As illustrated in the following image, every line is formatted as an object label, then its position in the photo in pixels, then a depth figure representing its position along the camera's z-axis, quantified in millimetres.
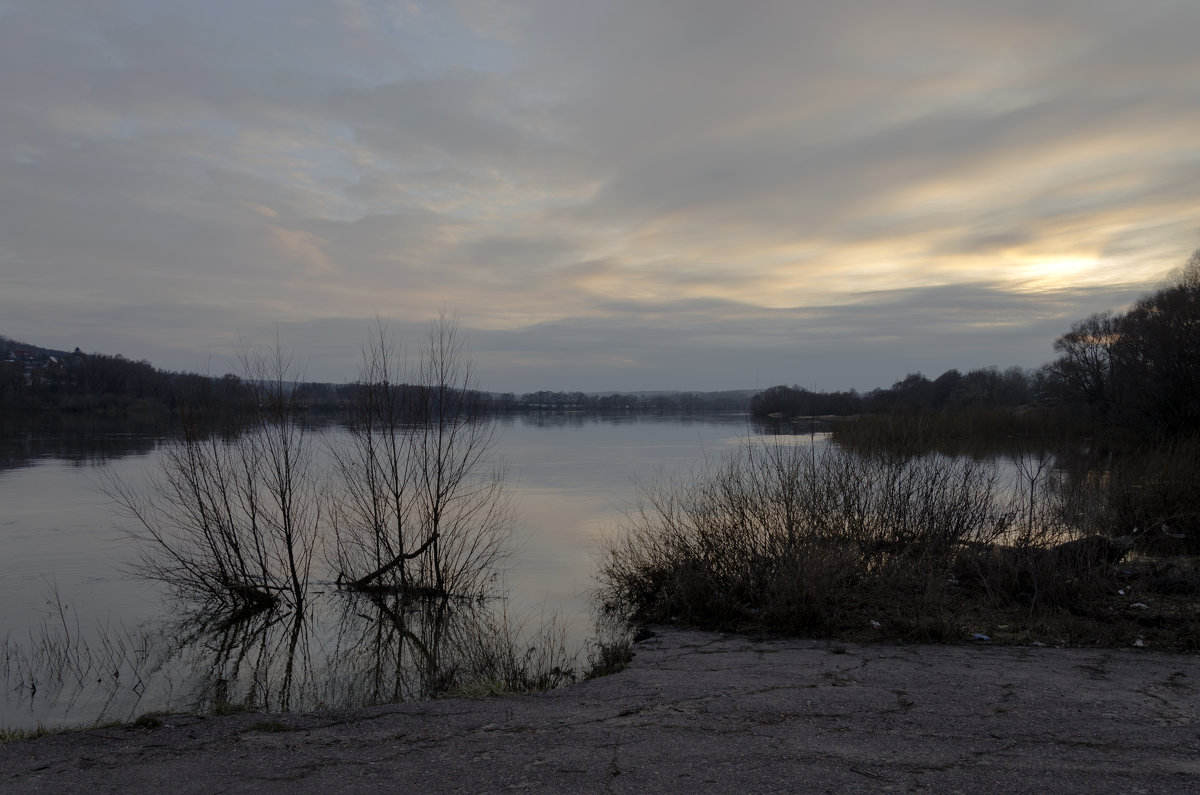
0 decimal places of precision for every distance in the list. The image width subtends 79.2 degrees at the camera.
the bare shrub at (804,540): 10141
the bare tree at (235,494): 13320
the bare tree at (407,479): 13930
